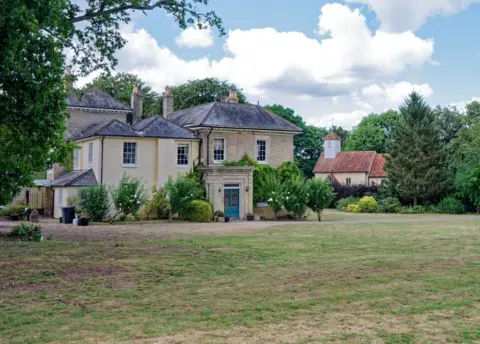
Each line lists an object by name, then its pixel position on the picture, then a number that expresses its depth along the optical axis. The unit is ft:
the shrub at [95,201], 99.30
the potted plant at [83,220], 94.32
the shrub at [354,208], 151.84
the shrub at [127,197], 99.91
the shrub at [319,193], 111.75
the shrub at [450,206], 137.69
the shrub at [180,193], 102.47
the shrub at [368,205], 148.66
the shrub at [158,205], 108.99
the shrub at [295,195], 112.78
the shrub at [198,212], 105.70
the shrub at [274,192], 113.70
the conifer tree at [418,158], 142.20
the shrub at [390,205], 146.20
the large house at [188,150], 111.04
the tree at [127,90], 188.30
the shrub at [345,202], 163.32
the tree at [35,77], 38.78
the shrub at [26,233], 62.69
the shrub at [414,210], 141.76
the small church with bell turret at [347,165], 210.79
